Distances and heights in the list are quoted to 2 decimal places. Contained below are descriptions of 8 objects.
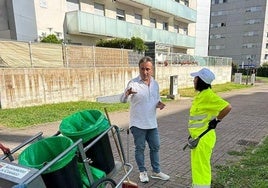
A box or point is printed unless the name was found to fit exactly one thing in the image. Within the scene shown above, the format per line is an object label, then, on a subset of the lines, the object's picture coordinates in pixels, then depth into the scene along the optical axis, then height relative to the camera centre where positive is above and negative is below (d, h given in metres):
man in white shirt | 3.47 -0.79
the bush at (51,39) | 12.76 +0.78
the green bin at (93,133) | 2.54 -0.84
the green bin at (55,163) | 2.10 -0.97
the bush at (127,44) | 14.98 +0.57
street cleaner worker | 2.91 -0.85
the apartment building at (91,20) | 13.57 +2.20
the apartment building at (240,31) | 52.16 +4.55
